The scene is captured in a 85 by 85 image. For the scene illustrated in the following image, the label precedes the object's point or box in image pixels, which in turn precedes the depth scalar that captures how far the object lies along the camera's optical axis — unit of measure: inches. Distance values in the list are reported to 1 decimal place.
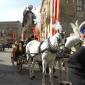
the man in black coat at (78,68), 65.4
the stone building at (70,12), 557.5
